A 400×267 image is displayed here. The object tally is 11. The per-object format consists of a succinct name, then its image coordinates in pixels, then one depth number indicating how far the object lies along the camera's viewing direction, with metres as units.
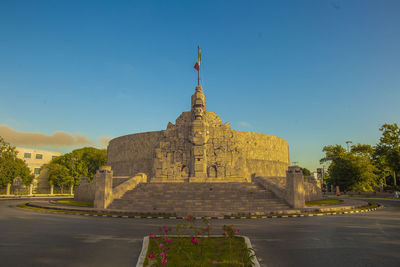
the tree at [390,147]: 36.69
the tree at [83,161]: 57.09
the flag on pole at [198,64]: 33.22
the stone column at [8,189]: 45.69
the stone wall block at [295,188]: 17.72
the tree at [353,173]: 40.56
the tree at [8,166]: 45.62
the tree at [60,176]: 54.16
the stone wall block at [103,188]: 18.66
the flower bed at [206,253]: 5.37
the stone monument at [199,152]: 27.83
